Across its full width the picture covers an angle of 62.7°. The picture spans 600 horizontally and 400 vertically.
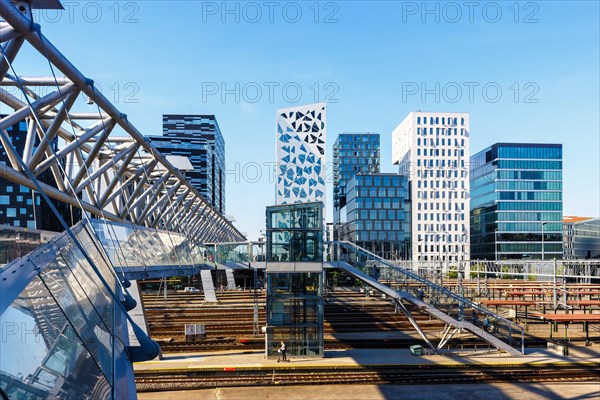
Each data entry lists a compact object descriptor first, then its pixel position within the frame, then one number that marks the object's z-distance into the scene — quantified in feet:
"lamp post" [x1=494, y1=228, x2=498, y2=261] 291.01
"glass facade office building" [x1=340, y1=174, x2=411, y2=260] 287.89
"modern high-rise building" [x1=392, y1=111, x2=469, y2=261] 290.56
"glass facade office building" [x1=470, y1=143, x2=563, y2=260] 303.27
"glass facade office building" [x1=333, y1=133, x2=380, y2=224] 445.37
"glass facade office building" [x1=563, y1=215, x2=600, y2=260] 391.45
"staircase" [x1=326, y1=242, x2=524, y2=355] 78.23
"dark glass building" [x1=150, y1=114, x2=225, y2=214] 462.60
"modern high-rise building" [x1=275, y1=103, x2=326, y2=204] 285.43
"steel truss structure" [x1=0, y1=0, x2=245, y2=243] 26.73
